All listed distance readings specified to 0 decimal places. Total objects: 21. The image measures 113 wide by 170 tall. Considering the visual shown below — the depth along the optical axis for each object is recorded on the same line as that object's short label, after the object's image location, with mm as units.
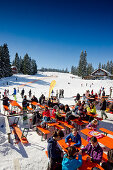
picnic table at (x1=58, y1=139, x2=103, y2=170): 3068
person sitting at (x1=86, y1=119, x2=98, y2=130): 5527
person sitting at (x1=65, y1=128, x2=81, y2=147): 4305
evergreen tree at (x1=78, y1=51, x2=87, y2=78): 54406
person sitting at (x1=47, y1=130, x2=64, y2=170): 3225
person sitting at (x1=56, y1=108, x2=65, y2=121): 7470
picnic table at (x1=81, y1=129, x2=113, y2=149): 4166
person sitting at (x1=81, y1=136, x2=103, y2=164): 3379
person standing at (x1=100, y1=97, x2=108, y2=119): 8756
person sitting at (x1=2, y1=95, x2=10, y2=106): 10549
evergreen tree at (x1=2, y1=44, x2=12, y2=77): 43469
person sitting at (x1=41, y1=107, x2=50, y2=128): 6608
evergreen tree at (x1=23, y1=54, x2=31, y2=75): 61062
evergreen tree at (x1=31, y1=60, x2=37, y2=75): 66812
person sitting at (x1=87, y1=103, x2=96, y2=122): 8281
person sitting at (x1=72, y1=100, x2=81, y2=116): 7880
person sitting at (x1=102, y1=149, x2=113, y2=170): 2812
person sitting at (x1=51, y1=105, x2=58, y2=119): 7774
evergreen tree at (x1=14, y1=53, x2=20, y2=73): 70912
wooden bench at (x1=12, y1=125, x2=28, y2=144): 5669
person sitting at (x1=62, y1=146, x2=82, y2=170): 2809
